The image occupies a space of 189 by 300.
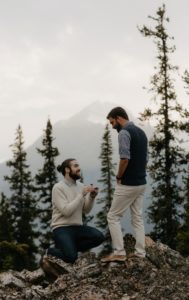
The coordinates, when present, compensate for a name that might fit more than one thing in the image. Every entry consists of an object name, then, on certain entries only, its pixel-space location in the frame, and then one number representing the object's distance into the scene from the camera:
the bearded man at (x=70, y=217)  9.24
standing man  8.75
